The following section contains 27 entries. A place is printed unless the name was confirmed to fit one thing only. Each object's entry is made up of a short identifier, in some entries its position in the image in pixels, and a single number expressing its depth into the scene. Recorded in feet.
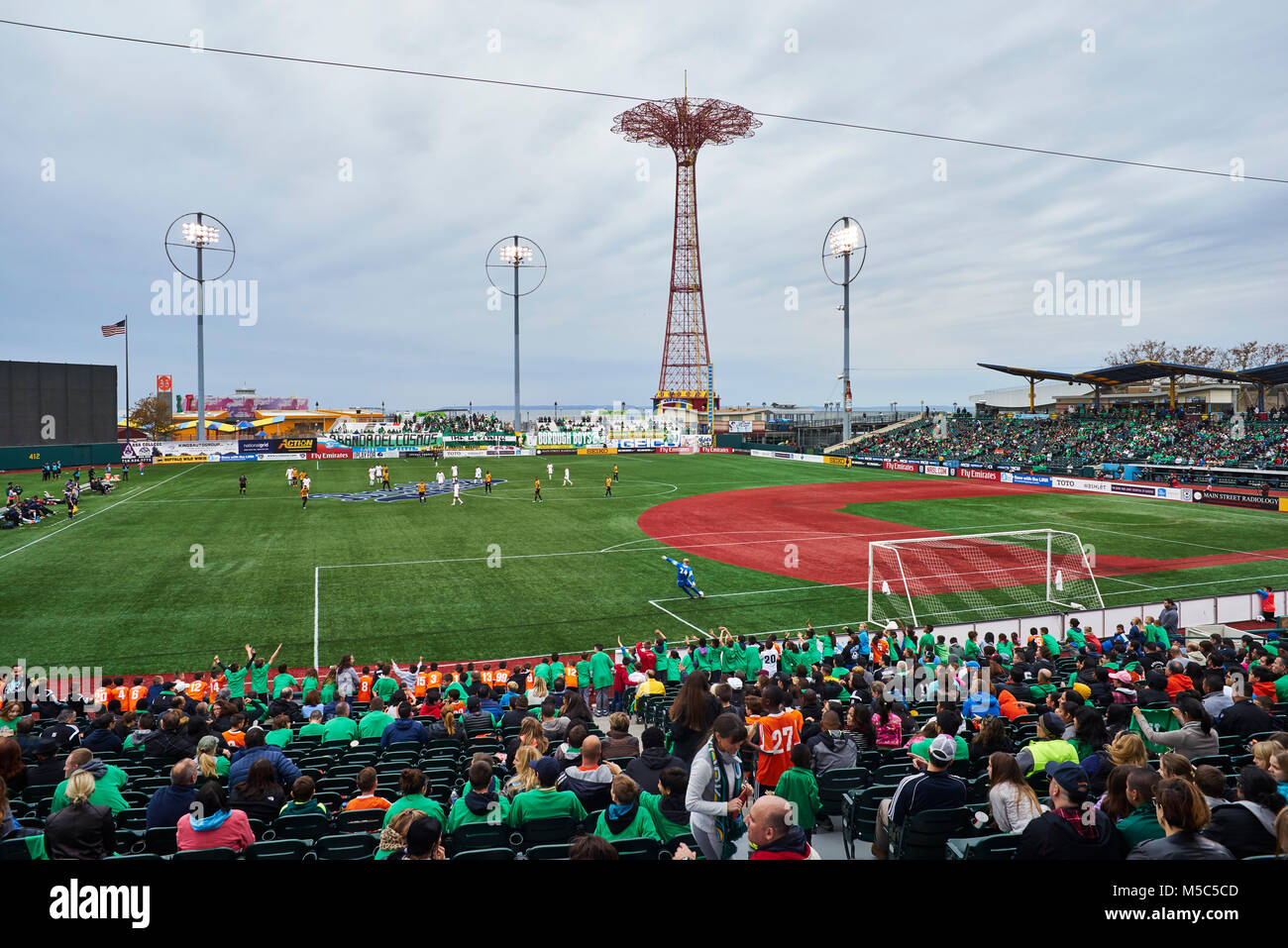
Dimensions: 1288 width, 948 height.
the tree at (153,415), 401.90
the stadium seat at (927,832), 19.85
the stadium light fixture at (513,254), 289.94
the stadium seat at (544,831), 20.12
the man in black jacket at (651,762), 21.09
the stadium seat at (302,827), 21.59
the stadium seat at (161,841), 20.70
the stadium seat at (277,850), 19.19
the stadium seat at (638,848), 16.78
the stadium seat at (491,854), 17.53
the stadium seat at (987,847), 17.80
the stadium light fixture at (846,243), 243.40
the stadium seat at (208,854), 17.65
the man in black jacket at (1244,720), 28.53
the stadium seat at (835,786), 25.94
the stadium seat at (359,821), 21.93
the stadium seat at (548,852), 16.94
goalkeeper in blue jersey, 78.89
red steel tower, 292.61
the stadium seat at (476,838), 19.49
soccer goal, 74.38
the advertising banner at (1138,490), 153.74
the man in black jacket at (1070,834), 15.30
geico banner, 320.91
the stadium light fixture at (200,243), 256.93
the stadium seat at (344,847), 19.43
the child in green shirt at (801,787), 21.48
